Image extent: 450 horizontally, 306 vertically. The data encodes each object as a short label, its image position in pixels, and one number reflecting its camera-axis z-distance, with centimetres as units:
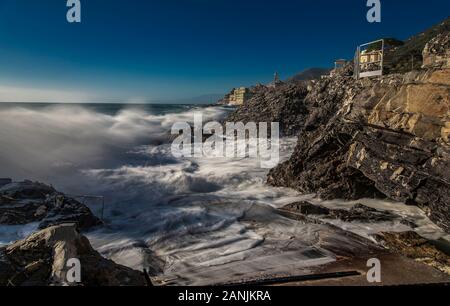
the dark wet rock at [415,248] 640
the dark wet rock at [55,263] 444
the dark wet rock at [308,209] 966
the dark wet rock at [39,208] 895
